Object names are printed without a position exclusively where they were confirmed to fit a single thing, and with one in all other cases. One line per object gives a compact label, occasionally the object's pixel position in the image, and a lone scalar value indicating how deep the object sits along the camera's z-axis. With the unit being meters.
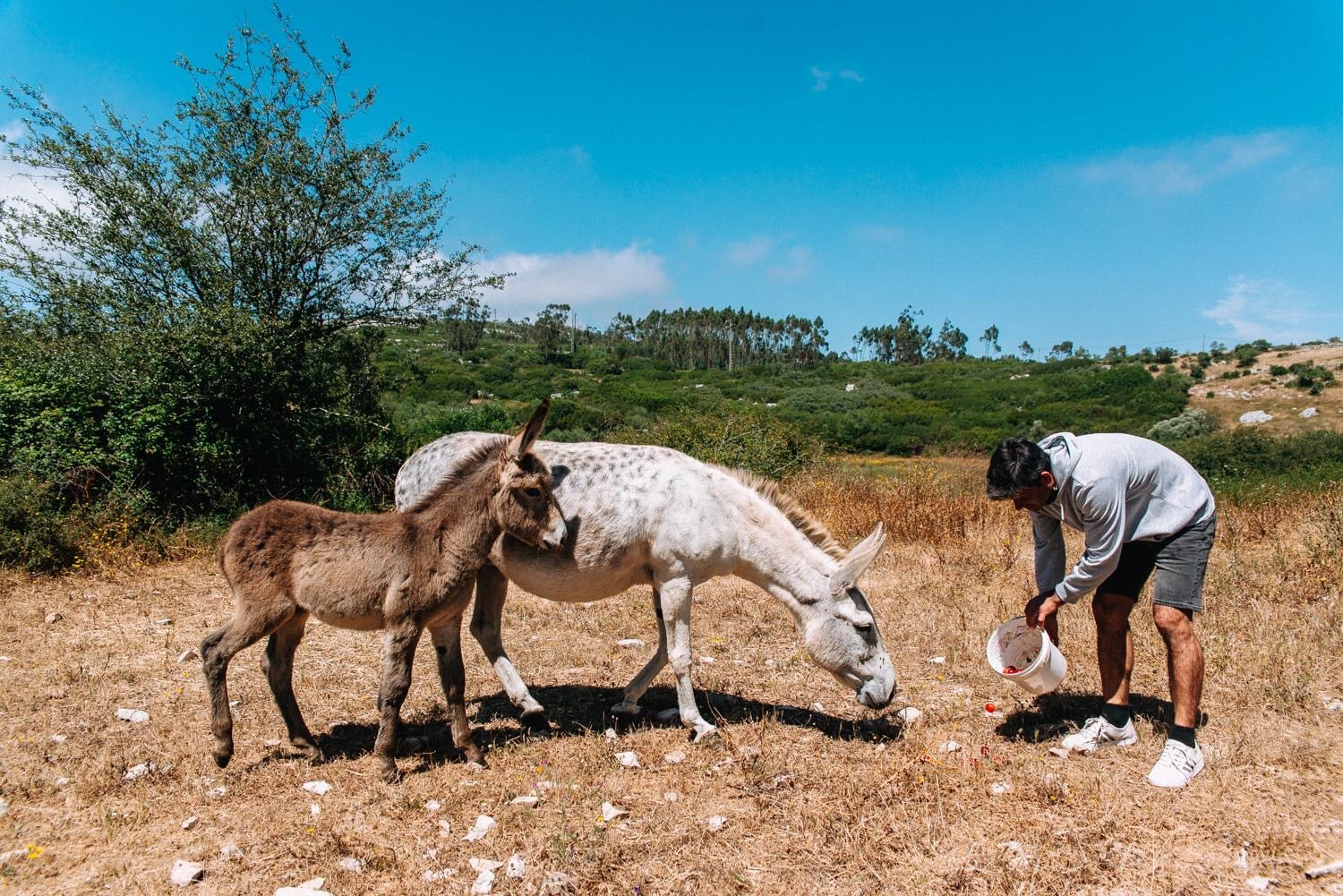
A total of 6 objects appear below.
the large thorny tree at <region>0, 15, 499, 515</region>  11.65
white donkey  5.57
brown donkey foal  4.89
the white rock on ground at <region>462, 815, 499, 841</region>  4.24
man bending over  4.86
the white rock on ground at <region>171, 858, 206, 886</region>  3.76
